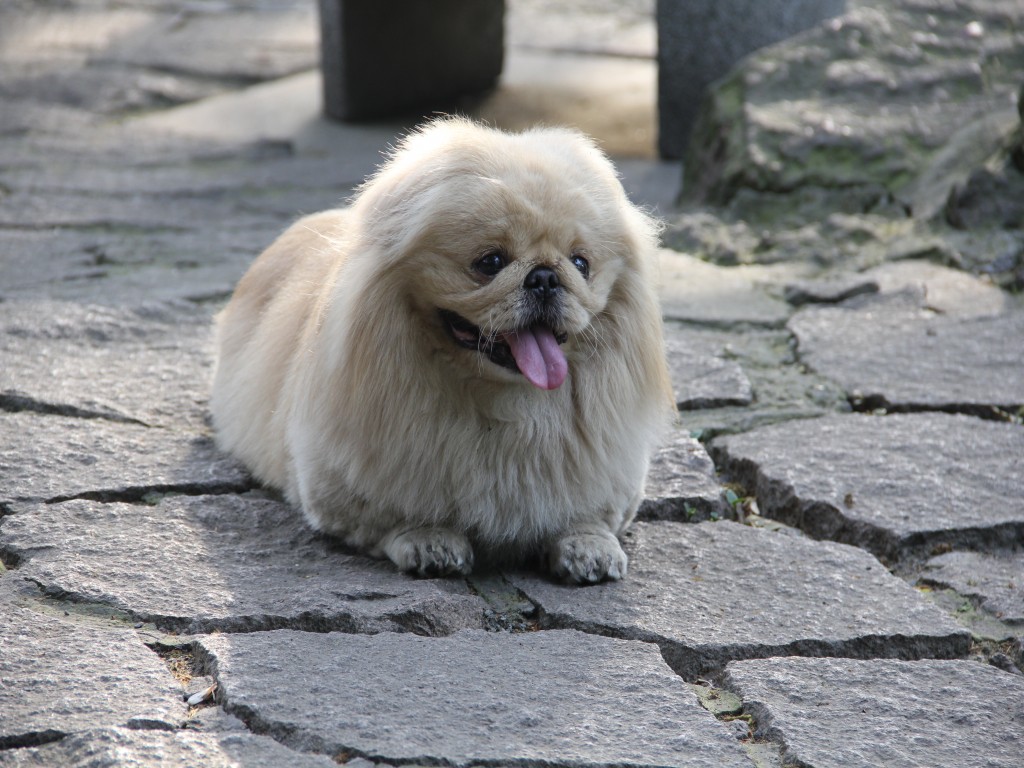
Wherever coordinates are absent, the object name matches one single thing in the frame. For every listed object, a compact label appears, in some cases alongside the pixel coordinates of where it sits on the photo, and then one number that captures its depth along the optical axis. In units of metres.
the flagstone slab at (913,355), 7.73
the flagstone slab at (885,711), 4.39
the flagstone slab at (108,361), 7.21
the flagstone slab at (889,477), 6.19
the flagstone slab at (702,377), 7.72
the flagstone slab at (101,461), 6.18
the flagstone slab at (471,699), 4.20
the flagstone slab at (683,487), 6.48
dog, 5.38
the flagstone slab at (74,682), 4.17
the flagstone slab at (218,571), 5.07
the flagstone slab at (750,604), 5.15
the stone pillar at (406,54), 15.20
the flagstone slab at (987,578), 5.52
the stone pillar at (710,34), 13.24
